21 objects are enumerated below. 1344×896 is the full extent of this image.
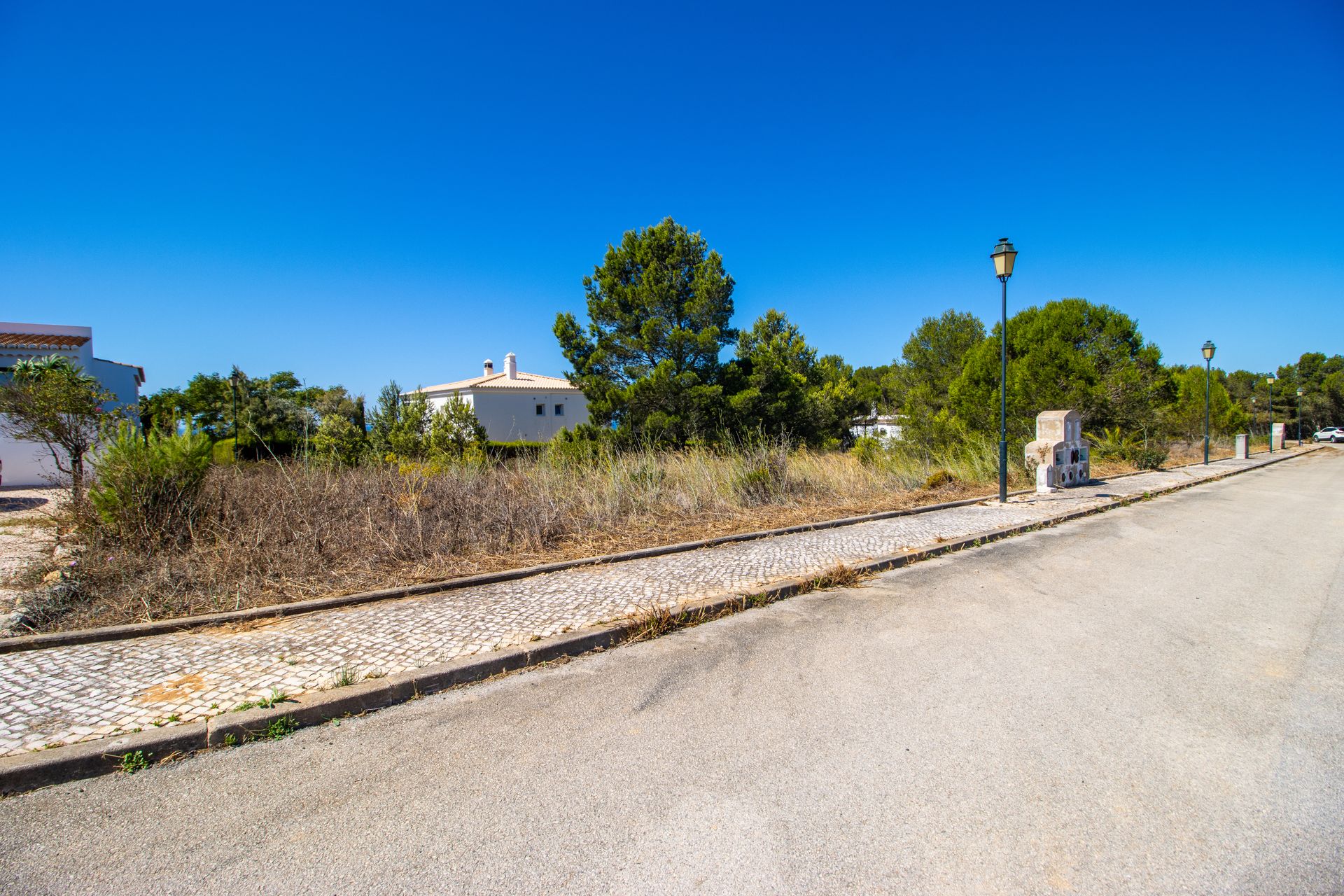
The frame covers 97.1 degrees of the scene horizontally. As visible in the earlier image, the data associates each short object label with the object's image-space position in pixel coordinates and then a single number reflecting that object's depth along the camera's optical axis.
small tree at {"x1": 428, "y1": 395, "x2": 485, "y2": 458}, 13.30
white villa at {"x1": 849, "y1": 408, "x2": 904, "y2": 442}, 37.23
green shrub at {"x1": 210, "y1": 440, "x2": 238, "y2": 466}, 13.99
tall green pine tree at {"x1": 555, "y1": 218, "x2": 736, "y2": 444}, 19.73
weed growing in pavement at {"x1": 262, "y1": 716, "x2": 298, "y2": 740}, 2.96
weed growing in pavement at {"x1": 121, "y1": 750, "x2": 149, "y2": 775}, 2.68
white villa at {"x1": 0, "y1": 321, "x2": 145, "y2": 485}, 17.66
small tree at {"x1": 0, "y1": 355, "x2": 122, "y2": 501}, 8.48
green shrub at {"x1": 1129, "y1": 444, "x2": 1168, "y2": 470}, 16.38
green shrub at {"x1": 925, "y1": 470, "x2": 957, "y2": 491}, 11.45
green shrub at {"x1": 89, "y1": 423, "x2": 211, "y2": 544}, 5.37
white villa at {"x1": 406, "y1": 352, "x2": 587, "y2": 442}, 34.06
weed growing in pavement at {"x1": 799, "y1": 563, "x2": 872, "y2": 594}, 5.44
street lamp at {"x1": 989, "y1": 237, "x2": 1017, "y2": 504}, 10.01
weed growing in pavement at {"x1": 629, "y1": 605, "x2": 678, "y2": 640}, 4.25
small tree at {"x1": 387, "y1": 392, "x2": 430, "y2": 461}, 13.38
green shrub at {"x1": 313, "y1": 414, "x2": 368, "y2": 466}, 12.96
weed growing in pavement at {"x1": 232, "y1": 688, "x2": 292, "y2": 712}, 3.07
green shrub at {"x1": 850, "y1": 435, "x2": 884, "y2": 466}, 14.27
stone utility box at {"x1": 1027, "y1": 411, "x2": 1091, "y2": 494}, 11.79
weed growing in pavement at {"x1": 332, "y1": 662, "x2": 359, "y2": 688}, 3.32
